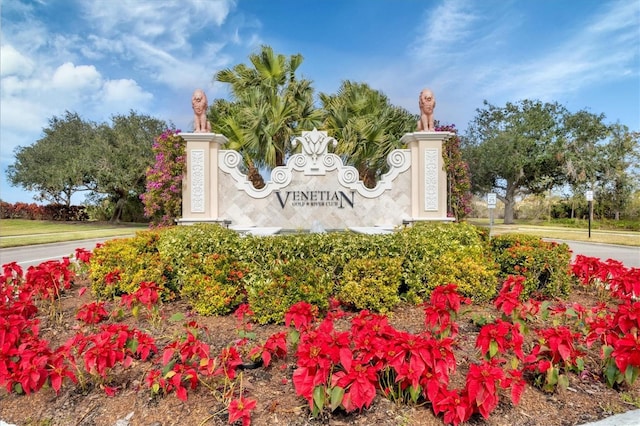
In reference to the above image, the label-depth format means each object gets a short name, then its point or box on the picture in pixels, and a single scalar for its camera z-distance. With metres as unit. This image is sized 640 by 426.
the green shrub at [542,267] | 4.59
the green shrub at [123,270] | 4.51
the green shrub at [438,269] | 4.39
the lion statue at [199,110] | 8.98
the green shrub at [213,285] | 4.05
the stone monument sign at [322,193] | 9.07
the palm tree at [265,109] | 13.38
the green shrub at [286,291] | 3.81
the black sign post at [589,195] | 15.69
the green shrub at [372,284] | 4.00
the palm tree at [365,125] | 14.25
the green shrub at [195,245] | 4.48
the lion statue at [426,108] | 9.01
